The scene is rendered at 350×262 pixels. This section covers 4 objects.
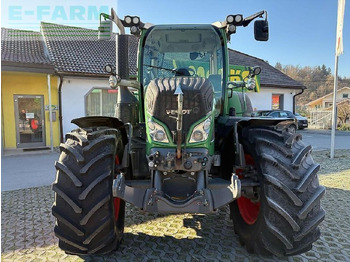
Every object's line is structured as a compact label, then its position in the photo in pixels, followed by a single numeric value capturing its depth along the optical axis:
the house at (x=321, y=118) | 26.73
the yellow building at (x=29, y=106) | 11.05
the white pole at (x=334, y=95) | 9.54
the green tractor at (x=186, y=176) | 2.44
